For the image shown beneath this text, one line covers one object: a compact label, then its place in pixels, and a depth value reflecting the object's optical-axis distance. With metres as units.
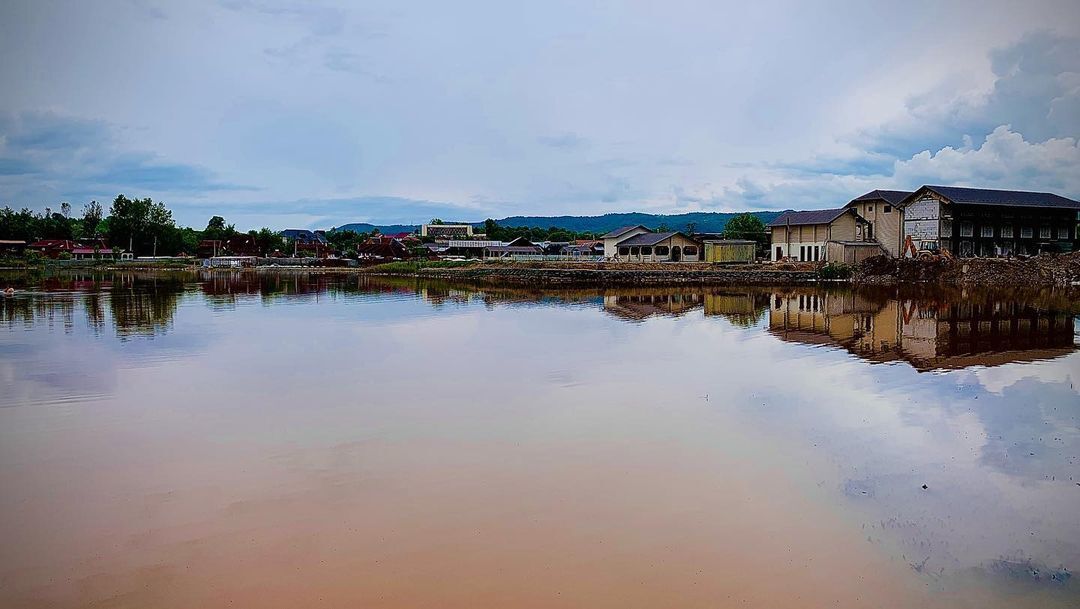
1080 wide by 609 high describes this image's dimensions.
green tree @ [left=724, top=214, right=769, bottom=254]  60.69
